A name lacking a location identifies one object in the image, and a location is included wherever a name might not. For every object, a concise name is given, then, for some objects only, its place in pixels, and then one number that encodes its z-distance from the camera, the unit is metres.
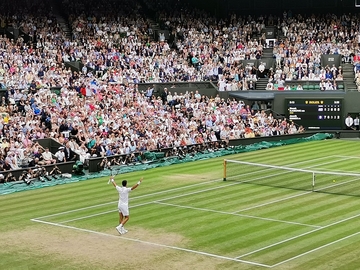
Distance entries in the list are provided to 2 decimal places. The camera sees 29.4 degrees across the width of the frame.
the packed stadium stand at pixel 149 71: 38.66
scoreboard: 50.34
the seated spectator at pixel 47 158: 33.81
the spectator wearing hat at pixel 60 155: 34.59
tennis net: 30.05
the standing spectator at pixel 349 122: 50.12
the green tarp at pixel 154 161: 31.20
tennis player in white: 21.95
